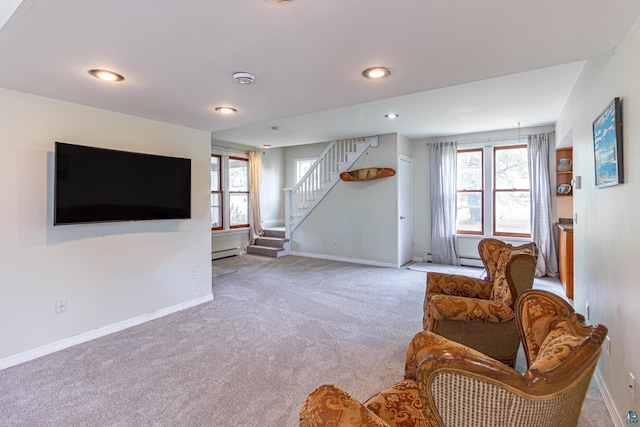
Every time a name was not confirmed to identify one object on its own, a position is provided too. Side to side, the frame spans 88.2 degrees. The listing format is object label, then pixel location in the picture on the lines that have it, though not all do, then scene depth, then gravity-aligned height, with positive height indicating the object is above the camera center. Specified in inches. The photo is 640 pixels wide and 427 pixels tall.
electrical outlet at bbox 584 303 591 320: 104.0 -30.8
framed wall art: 69.2 +15.8
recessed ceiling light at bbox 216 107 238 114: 120.4 +39.4
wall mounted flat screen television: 106.4 +11.3
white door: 235.1 +4.4
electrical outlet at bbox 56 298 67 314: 111.8 -30.2
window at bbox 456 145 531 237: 222.2 +16.4
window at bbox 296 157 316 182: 328.5 +48.7
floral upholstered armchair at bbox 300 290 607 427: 33.4 -18.3
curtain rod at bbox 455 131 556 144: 213.5 +51.6
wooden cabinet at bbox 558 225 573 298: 165.5 -23.0
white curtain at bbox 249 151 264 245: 295.4 +21.9
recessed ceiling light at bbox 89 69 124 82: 86.3 +38.0
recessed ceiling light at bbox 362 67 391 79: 85.7 +38.0
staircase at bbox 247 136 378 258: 256.0 +23.0
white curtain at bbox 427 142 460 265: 236.5 +12.4
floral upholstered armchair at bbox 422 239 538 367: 86.1 -26.6
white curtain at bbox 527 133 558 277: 203.6 +6.5
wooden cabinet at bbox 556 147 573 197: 189.9 +25.8
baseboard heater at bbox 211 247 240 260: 265.3 -30.5
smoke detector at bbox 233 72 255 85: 87.8 +37.5
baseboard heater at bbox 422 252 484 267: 232.7 -33.6
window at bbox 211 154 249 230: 272.1 +20.6
